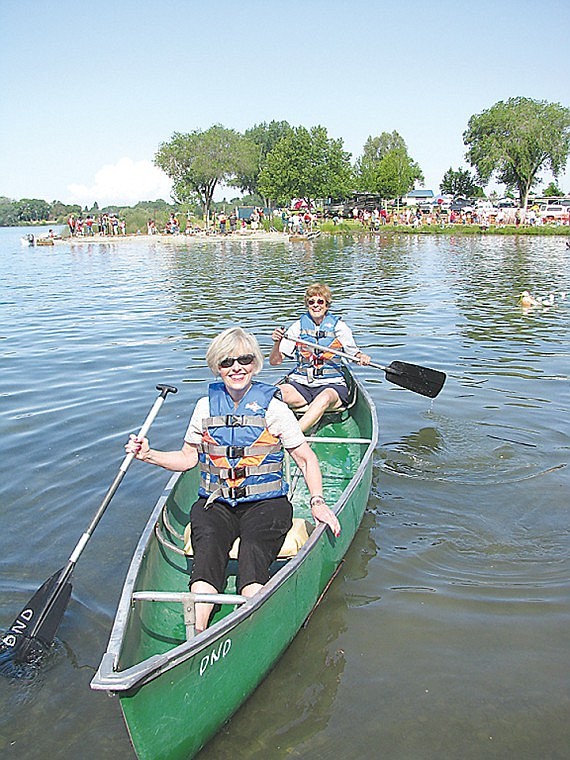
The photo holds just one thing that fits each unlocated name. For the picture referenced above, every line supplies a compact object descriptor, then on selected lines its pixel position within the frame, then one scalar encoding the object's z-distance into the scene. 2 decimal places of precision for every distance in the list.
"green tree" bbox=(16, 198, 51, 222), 169.25
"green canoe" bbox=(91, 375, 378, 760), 2.74
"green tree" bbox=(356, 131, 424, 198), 67.62
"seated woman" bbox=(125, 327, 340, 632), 3.88
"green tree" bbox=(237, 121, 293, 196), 78.00
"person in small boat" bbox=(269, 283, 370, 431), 7.02
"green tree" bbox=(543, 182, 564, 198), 83.75
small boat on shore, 44.09
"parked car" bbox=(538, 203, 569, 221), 57.42
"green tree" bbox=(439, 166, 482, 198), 84.81
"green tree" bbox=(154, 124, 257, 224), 56.06
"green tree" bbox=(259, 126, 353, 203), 58.53
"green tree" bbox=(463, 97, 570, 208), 60.16
